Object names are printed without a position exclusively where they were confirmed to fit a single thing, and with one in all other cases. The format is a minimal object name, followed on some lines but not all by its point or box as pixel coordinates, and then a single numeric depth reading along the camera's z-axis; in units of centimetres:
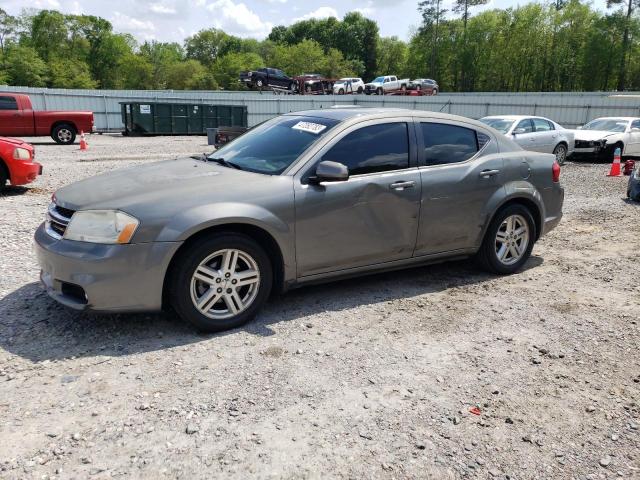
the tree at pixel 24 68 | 6925
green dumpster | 2470
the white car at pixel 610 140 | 1628
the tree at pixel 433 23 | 8581
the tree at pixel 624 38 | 6228
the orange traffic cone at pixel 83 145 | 1769
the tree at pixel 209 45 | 10725
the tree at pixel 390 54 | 10594
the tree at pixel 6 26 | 8188
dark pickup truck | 4610
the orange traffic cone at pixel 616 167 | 1325
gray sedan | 361
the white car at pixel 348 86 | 4722
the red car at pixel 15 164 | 887
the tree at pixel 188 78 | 8256
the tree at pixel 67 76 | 7400
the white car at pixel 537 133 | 1402
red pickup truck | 1788
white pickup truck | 5162
